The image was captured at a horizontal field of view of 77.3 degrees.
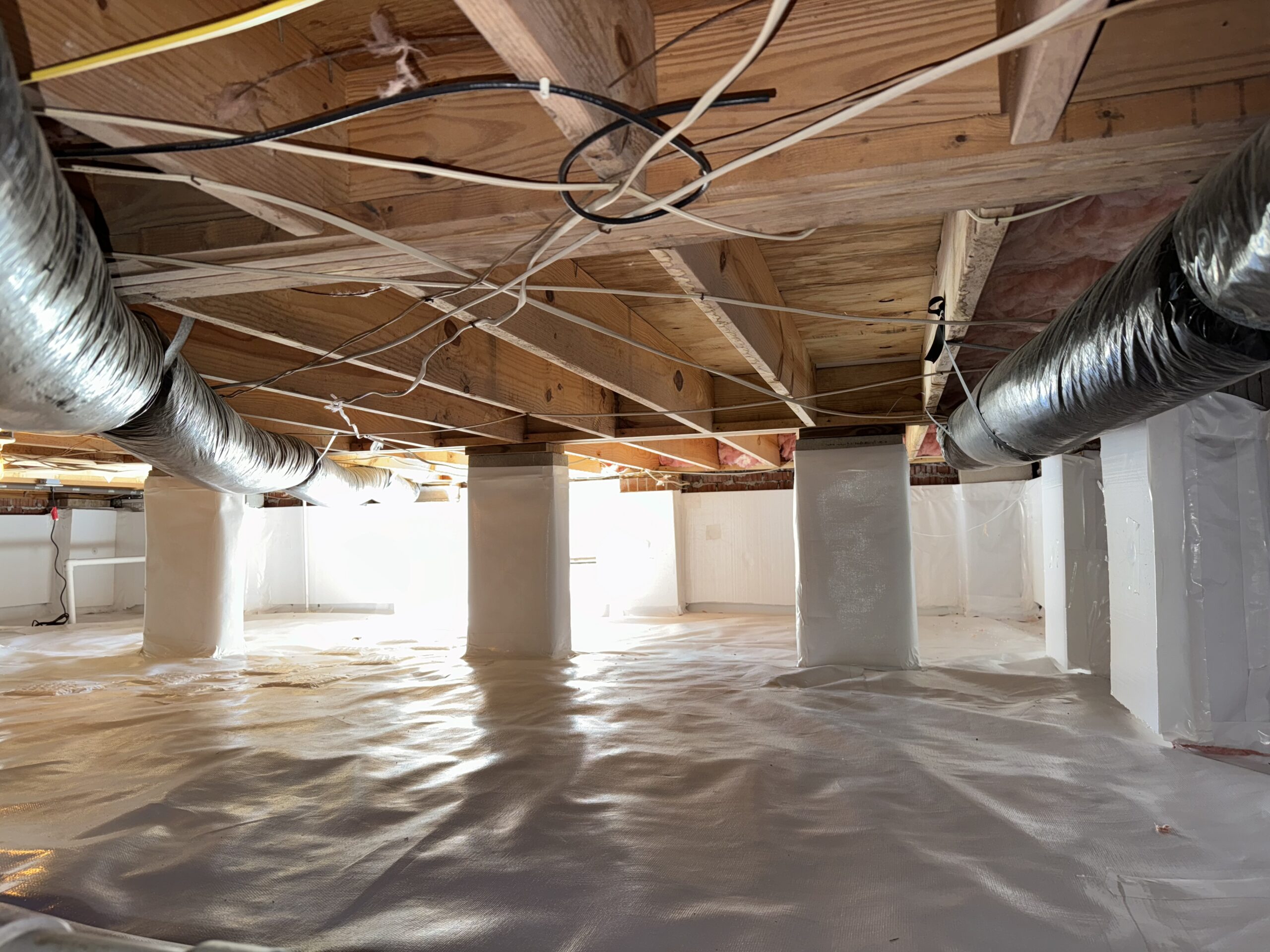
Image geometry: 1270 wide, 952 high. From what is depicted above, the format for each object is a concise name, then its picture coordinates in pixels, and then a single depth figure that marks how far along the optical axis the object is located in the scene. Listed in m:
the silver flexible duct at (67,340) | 0.82
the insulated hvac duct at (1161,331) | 0.89
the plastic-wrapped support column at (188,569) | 4.66
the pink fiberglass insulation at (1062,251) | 1.90
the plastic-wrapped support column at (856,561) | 3.77
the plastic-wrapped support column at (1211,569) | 2.42
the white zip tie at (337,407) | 2.55
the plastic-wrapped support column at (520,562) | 4.29
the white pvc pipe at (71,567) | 6.39
